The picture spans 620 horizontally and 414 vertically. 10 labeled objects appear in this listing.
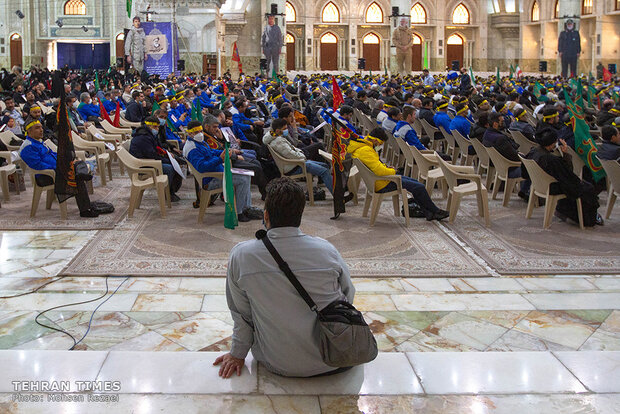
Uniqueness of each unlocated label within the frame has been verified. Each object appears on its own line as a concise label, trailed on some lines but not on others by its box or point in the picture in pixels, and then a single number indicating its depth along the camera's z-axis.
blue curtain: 43.06
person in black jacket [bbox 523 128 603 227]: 7.36
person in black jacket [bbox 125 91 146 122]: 13.66
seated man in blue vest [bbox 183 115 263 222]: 7.77
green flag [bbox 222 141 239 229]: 7.34
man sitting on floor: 3.29
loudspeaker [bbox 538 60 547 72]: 33.01
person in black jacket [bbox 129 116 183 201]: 8.66
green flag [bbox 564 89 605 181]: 8.20
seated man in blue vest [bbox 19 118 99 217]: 7.91
